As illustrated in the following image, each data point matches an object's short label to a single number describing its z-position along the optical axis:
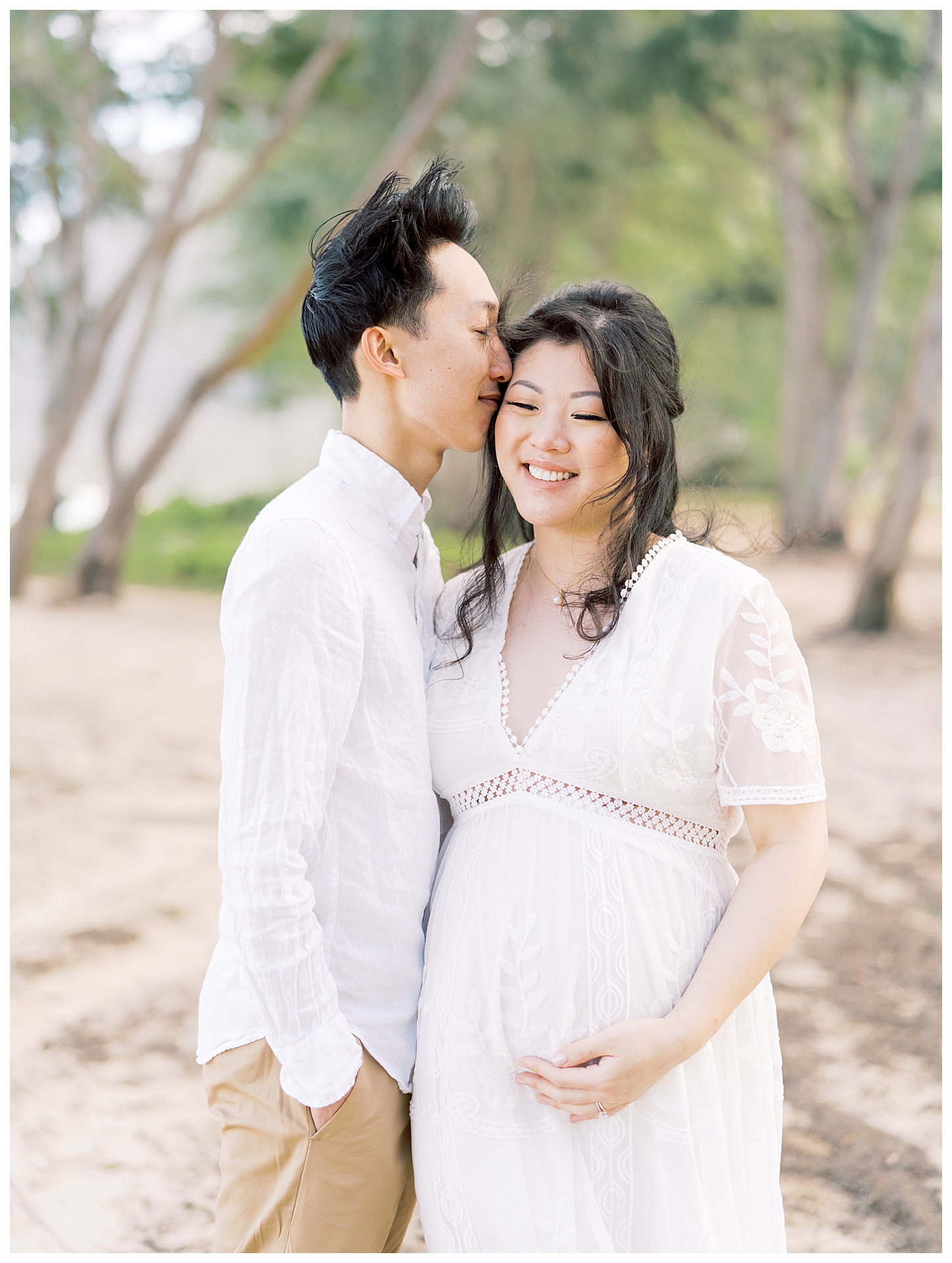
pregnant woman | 1.61
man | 1.55
